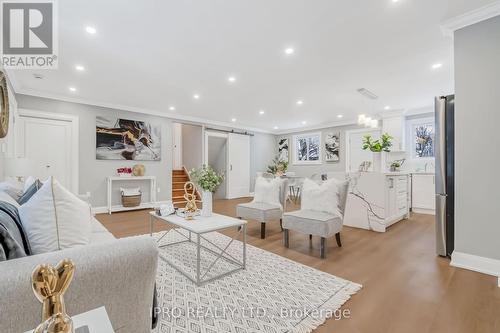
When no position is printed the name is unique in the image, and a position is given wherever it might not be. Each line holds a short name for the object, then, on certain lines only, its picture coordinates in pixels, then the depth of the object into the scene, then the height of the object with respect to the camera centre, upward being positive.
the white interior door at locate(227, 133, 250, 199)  7.67 +0.05
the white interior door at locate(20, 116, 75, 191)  4.42 +0.45
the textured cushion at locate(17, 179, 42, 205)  1.49 -0.17
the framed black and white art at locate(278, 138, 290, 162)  8.79 +0.68
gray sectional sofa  0.72 -0.42
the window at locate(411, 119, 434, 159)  5.66 +0.71
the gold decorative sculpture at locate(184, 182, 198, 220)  2.57 -0.44
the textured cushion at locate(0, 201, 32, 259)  0.83 -0.26
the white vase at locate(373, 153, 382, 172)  4.27 +0.09
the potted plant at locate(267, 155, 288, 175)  7.77 -0.03
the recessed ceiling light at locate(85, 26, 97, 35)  2.43 +1.49
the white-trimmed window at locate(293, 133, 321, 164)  7.96 +0.68
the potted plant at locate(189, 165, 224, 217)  2.55 -0.17
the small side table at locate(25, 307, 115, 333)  0.61 -0.44
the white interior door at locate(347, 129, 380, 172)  6.68 +0.46
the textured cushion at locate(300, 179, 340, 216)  2.90 -0.39
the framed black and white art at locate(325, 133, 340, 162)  7.32 +0.64
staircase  6.50 -0.58
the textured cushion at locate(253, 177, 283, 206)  3.63 -0.38
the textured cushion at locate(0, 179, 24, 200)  1.71 -0.17
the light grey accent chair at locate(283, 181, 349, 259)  2.58 -0.65
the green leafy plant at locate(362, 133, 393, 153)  4.13 +0.40
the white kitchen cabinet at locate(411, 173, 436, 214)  5.15 -0.62
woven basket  5.19 -0.75
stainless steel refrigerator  2.59 -0.08
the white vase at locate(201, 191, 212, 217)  2.57 -0.40
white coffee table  2.04 -0.56
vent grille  4.43 +1.48
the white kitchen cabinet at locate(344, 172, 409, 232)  3.72 -0.58
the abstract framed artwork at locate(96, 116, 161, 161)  5.17 +0.68
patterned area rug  1.50 -1.02
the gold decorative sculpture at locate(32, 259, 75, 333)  0.48 -0.28
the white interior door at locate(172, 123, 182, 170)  8.32 +0.72
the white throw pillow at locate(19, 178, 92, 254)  1.04 -0.24
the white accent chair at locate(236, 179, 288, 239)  3.27 -0.64
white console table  5.09 -0.59
